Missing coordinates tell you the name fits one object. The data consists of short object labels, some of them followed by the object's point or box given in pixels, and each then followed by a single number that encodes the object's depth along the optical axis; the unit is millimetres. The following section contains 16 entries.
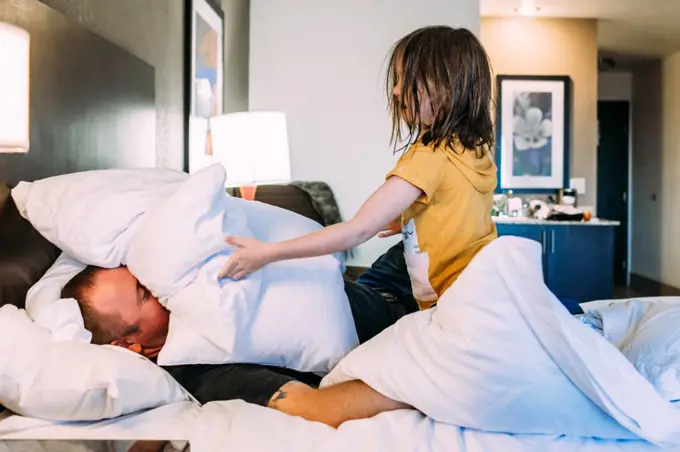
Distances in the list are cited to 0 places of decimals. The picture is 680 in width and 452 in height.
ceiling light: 4828
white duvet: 983
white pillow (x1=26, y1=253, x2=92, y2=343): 1143
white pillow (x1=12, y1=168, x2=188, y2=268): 1221
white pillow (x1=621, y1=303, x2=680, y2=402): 1127
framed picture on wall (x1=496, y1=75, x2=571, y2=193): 5090
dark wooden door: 7109
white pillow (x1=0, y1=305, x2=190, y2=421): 991
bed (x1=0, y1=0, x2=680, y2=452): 967
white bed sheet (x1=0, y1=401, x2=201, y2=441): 995
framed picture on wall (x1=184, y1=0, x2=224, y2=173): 2621
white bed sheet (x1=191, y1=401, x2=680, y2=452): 958
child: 1450
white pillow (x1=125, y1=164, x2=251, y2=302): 1185
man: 1088
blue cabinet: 4508
